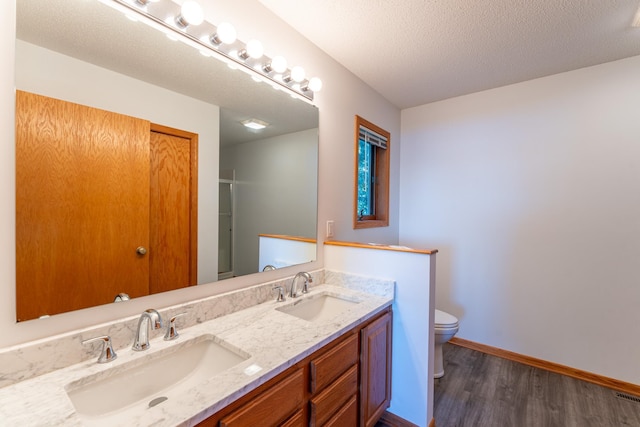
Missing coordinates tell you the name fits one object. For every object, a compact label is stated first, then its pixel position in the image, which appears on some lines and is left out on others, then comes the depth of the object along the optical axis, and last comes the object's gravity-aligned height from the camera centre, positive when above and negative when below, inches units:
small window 99.3 +13.5
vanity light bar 43.3 +31.0
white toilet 80.1 -35.5
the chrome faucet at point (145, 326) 39.1 -17.1
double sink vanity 29.6 -21.4
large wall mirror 34.6 +11.2
